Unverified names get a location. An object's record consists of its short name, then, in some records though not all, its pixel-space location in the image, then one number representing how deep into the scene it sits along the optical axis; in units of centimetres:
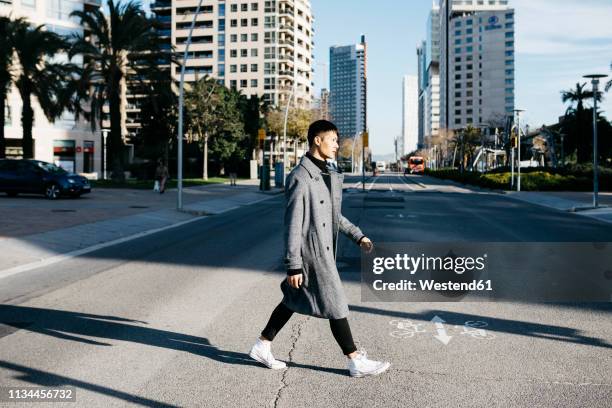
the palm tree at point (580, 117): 7994
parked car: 2603
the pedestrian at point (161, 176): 3115
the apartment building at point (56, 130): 5644
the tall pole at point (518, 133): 3744
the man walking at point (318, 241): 446
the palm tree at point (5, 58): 3272
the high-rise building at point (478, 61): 17512
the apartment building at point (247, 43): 11781
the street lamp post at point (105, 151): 5142
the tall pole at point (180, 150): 2068
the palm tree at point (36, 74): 3428
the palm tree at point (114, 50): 3475
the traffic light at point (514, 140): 3922
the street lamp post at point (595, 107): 2314
